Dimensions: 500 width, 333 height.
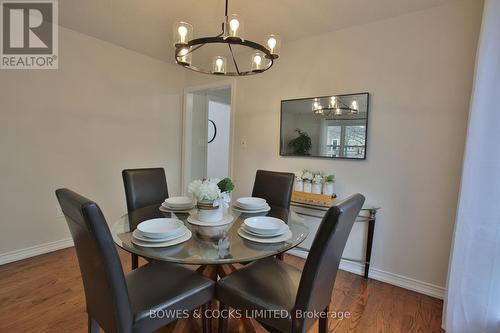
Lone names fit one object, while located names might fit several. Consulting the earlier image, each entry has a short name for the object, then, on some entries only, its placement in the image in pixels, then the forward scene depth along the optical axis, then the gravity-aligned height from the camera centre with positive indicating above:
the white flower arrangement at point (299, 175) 2.60 -0.28
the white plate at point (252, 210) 1.91 -0.50
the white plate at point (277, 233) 1.39 -0.48
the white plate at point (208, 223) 1.58 -0.50
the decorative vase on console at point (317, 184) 2.51 -0.35
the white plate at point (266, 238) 1.35 -0.50
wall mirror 2.39 +0.23
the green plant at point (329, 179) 2.47 -0.29
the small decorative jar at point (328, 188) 2.46 -0.37
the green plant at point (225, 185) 1.62 -0.27
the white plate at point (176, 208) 1.91 -0.51
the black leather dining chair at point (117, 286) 0.95 -0.74
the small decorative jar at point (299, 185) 2.57 -0.38
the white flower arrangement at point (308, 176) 2.55 -0.28
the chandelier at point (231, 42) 1.48 +0.63
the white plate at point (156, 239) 1.27 -0.50
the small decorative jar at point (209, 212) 1.53 -0.43
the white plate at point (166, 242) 1.25 -0.51
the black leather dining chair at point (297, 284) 1.05 -0.73
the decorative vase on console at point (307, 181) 2.54 -0.33
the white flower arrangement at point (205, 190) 1.49 -0.28
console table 2.28 -0.69
